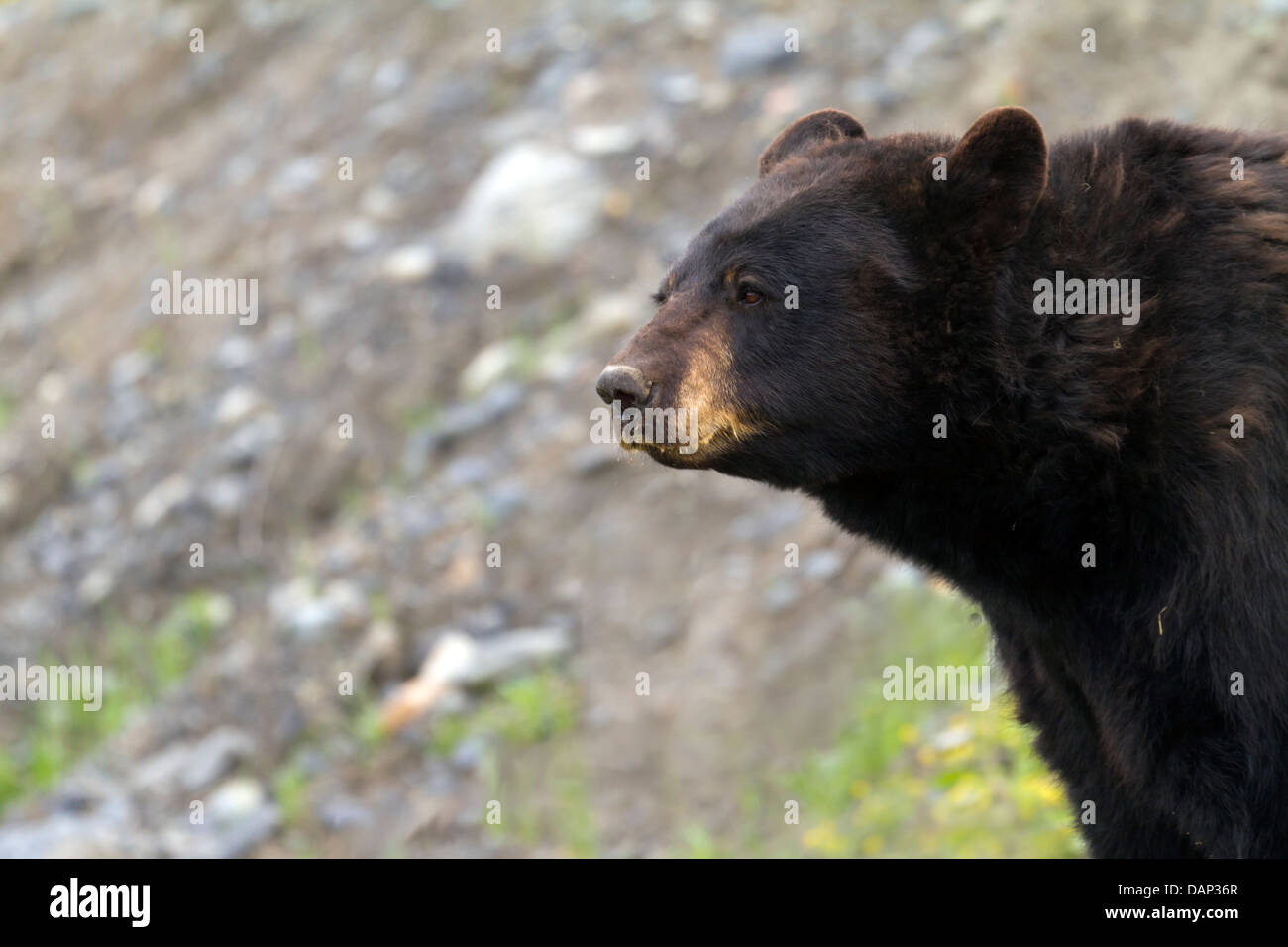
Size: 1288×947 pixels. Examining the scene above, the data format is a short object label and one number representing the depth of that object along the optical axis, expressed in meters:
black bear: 3.67
